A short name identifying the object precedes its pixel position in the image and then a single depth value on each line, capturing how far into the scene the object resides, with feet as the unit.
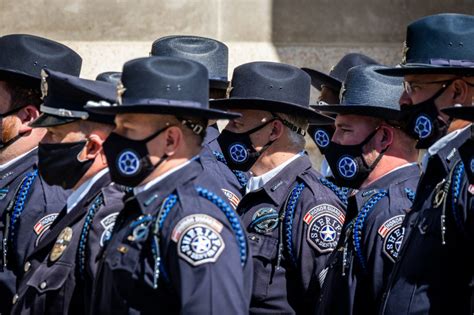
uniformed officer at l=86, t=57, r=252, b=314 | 27.63
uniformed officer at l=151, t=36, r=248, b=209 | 48.55
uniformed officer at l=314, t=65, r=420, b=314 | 35.81
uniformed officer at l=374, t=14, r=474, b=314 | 31.19
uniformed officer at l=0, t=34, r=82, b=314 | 37.96
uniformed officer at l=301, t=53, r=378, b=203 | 48.06
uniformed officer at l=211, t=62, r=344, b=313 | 38.22
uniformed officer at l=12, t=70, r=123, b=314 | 33.37
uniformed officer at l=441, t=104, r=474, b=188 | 29.76
